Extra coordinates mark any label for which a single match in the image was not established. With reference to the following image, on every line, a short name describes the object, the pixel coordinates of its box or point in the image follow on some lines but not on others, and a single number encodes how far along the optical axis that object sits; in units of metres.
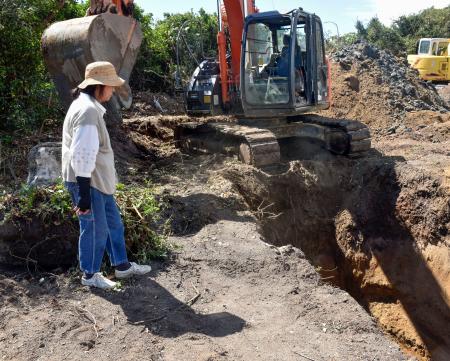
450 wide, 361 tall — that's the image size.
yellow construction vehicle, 21.78
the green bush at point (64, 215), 4.57
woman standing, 3.81
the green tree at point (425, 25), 36.78
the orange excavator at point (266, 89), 8.05
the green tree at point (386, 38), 32.62
